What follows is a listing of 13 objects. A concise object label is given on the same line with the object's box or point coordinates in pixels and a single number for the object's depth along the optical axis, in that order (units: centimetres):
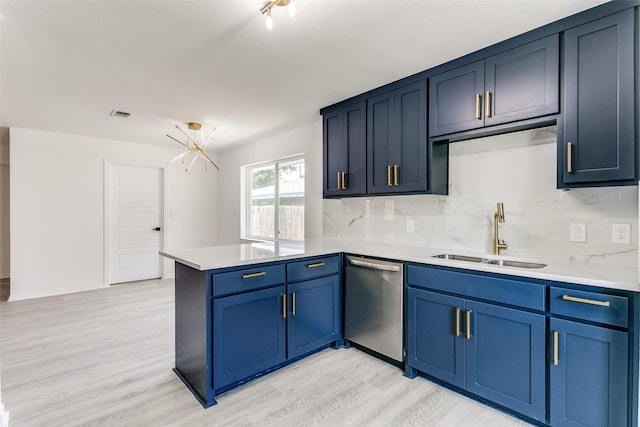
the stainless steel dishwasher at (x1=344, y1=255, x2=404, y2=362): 239
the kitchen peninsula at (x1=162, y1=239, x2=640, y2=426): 154
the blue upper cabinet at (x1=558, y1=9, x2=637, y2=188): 166
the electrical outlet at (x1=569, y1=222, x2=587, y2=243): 202
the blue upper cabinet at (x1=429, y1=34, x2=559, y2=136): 193
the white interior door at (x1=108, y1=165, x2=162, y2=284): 512
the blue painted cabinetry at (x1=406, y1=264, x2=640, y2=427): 150
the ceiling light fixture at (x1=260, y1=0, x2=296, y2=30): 160
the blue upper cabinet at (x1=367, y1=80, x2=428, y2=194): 258
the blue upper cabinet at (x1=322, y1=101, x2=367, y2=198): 307
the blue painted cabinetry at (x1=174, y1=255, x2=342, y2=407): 198
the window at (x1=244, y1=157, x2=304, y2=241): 448
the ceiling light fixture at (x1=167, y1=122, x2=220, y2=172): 401
